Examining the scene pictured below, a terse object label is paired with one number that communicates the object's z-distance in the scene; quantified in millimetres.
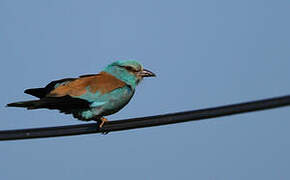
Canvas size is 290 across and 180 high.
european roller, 14326
